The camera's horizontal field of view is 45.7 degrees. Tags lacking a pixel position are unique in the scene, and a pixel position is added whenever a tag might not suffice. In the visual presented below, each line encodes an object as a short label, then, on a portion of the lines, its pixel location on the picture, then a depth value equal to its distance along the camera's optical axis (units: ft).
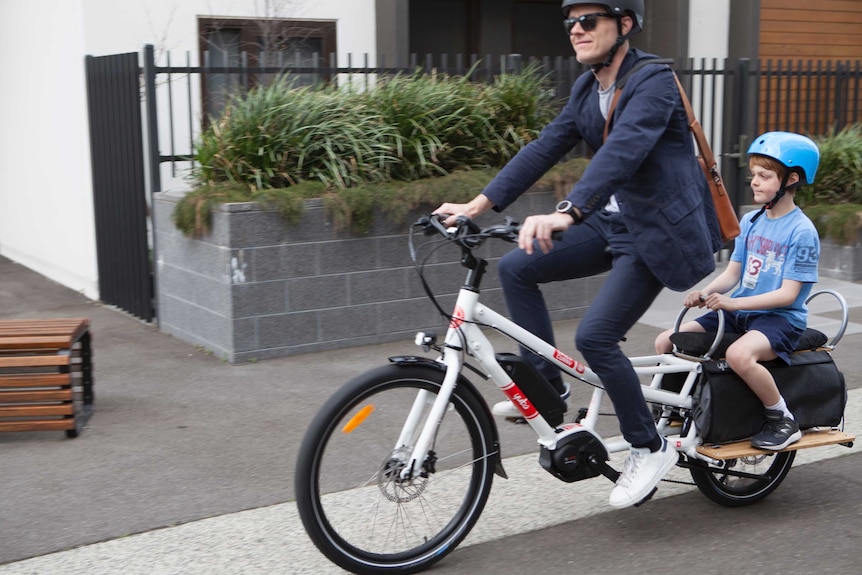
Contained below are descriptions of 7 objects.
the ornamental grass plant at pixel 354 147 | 22.67
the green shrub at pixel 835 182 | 32.24
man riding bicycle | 11.71
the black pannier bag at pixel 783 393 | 13.10
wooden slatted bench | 16.88
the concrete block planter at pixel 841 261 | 30.94
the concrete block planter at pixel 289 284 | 21.90
